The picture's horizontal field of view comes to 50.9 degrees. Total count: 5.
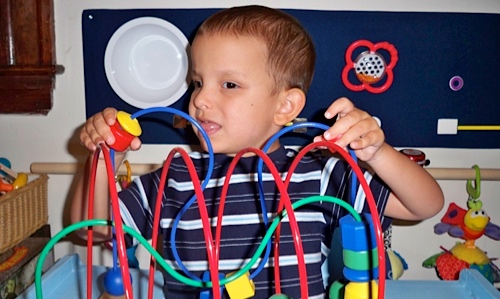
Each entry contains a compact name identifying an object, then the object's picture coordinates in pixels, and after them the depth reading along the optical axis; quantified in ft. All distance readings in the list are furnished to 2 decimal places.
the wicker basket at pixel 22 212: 3.20
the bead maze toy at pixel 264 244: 1.52
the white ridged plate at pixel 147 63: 3.61
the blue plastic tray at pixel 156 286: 2.91
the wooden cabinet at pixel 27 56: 3.62
